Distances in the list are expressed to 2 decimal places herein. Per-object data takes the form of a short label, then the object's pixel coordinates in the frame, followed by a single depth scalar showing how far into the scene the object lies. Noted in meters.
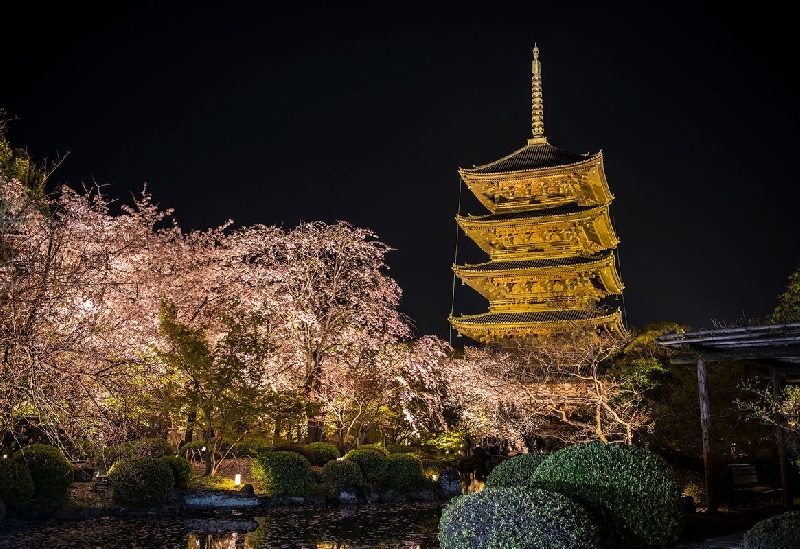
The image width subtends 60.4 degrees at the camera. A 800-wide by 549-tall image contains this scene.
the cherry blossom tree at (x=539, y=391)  19.89
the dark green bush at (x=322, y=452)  23.39
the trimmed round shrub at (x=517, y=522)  7.54
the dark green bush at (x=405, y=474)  20.53
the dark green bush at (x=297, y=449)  21.84
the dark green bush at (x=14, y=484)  14.48
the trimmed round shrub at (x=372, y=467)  20.28
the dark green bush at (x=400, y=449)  25.22
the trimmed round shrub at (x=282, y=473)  18.30
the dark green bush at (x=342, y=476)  19.52
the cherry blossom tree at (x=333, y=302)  26.00
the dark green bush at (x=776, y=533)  8.07
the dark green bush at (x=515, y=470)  11.72
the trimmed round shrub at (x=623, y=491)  9.01
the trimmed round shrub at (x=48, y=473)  15.57
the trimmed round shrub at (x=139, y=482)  16.14
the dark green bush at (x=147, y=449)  15.97
